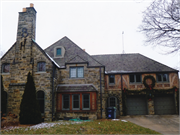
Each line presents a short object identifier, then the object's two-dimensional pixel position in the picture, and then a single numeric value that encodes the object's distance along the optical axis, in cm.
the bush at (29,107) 1148
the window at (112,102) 1884
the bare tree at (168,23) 993
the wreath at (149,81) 1859
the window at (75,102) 1480
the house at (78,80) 1399
